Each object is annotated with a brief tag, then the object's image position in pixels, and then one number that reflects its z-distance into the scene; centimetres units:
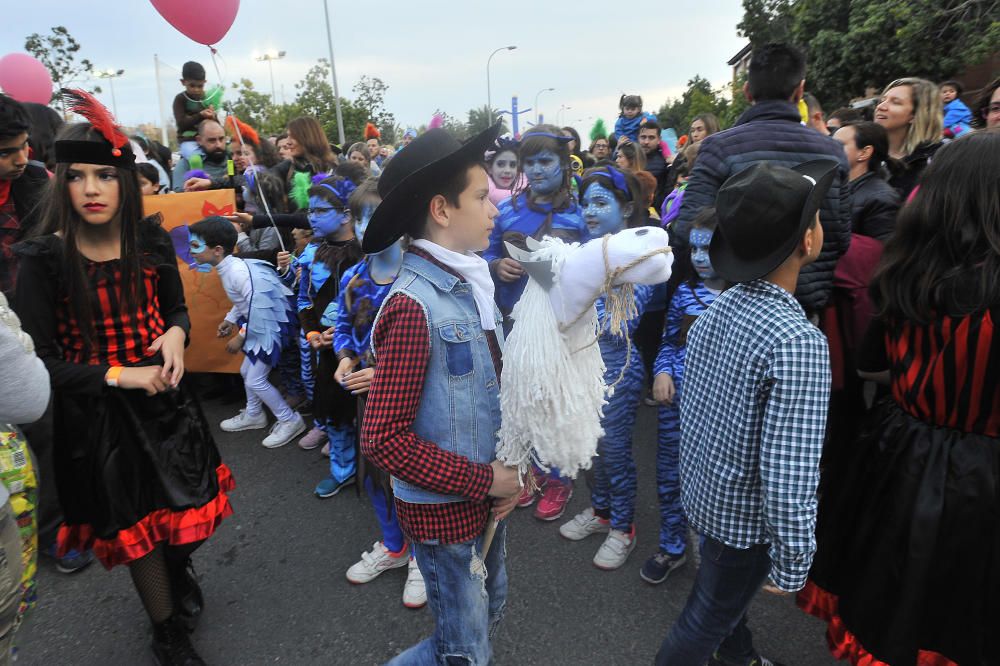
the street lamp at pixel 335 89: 2019
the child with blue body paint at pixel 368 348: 259
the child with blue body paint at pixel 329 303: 335
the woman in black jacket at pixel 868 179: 271
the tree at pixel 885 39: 1378
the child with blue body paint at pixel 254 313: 421
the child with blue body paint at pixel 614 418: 274
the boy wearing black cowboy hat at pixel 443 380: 144
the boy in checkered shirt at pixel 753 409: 148
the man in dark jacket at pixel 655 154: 703
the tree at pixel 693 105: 3534
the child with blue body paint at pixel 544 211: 327
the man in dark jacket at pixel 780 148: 230
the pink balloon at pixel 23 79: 586
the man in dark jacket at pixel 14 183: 268
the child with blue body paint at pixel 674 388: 249
